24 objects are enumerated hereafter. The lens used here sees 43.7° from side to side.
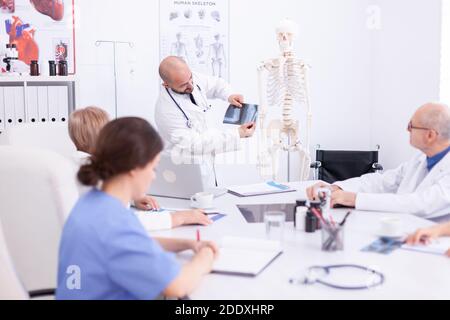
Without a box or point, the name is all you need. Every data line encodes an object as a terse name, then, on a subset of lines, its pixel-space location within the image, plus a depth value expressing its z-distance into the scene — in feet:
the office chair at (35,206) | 5.17
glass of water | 6.56
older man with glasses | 7.77
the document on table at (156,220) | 6.98
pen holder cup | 6.05
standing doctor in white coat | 10.40
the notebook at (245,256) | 5.39
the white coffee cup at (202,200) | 8.05
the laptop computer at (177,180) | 8.51
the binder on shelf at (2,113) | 12.25
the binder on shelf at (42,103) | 12.47
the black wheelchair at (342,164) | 14.87
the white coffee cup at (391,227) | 6.48
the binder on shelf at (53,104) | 12.58
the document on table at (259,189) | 9.02
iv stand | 14.16
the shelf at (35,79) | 12.17
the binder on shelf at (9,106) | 12.24
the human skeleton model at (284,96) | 13.66
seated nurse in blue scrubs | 4.38
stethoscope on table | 5.02
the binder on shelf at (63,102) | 12.67
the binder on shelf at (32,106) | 12.40
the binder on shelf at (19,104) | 12.32
